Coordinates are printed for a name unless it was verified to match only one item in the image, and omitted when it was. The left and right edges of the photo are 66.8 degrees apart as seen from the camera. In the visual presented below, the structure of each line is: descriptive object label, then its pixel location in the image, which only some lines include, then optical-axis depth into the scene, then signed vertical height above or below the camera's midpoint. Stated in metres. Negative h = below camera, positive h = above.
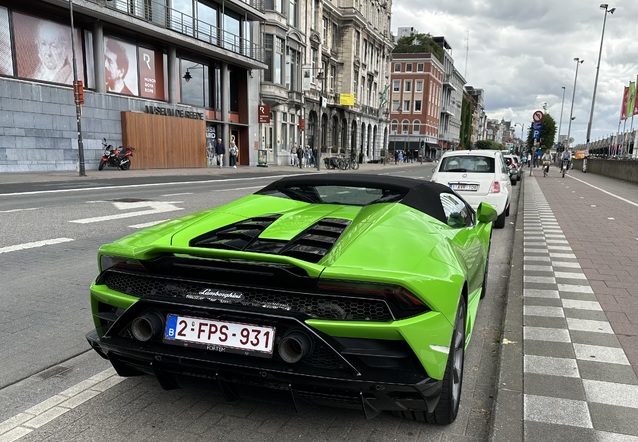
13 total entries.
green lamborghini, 2.05 -0.77
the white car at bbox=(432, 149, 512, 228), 10.02 -0.70
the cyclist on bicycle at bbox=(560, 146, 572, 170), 32.30 -0.66
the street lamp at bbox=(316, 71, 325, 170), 37.98 -0.82
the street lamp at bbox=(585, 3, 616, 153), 40.67 +5.60
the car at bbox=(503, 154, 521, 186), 21.87 -0.98
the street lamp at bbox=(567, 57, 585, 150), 58.50 +4.15
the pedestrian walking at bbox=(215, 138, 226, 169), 31.91 -1.08
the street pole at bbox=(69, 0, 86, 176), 19.56 +0.82
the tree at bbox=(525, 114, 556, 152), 103.95 +3.08
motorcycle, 23.61 -1.19
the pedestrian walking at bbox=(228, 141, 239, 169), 32.70 -1.21
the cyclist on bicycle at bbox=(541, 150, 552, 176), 33.25 -1.12
